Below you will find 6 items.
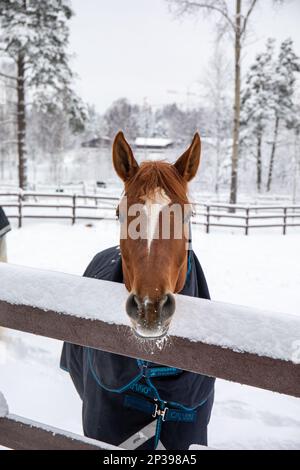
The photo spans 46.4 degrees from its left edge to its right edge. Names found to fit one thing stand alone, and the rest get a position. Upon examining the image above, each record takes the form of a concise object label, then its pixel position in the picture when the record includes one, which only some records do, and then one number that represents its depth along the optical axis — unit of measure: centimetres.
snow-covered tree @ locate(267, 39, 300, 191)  2561
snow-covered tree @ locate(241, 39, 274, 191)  2570
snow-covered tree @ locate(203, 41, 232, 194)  1952
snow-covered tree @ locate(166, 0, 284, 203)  1234
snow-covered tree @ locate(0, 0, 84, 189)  1342
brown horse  140
